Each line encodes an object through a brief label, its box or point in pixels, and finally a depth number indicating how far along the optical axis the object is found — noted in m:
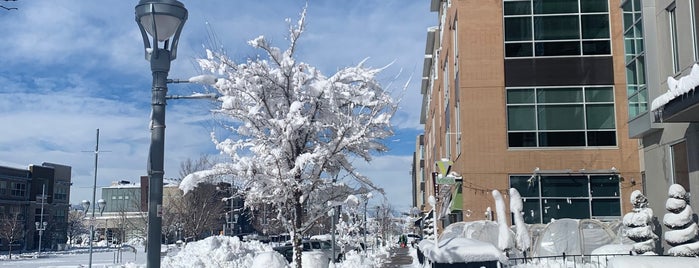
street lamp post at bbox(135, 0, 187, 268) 6.64
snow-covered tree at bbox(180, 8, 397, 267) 11.57
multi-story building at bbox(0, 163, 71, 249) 71.25
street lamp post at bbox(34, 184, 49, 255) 61.50
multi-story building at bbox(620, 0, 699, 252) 15.32
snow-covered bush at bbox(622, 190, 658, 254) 15.85
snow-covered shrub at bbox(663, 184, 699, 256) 14.31
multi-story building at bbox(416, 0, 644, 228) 27.59
